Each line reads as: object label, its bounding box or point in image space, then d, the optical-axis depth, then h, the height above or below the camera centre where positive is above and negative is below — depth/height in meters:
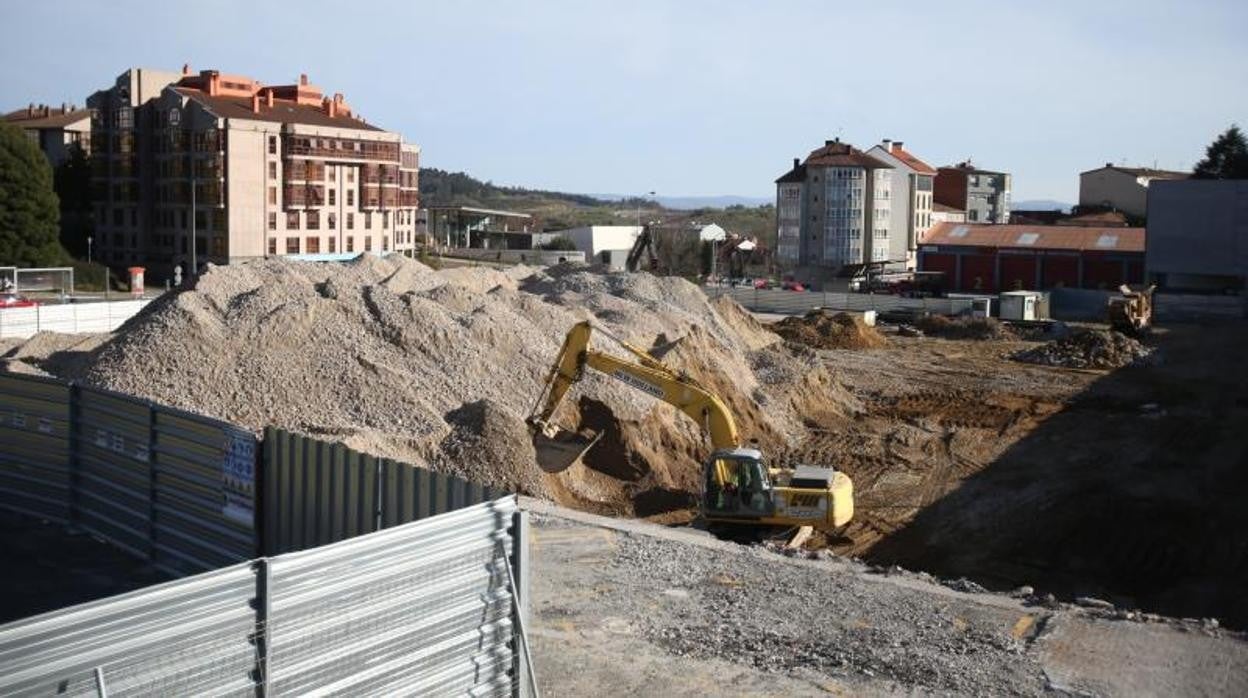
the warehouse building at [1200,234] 63.34 +0.97
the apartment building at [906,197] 90.38 +3.56
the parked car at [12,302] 38.25 -2.25
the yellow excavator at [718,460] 19.86 -3.46
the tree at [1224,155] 93.12 +7.34
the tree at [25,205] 60.19 +1.10
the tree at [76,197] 71.75 +1.78
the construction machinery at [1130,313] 49.03 -2.34
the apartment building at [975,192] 106.25 +4.76
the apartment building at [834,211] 86.69 +2.35
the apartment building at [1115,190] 103.75 +5.00
